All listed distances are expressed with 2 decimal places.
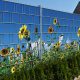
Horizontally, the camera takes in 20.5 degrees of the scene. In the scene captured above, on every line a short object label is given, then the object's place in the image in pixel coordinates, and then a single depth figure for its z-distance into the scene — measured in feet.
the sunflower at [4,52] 14.28
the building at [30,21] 14.42
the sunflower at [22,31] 15.45
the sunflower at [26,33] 15.99
